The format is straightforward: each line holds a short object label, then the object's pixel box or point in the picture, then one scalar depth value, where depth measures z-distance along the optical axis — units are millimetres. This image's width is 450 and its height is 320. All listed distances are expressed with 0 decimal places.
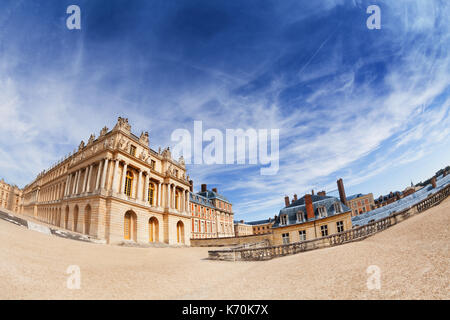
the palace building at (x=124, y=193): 21328
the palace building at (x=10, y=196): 68062
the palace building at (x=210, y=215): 46197
